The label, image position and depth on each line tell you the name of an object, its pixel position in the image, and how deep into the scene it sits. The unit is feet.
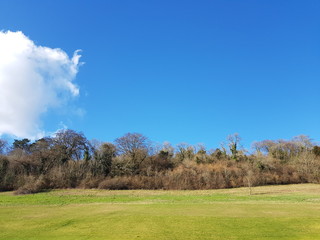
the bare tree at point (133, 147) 172.86
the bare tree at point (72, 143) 176.03
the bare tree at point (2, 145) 209.07
